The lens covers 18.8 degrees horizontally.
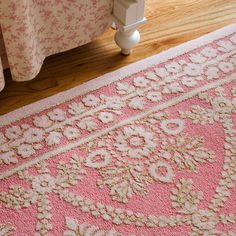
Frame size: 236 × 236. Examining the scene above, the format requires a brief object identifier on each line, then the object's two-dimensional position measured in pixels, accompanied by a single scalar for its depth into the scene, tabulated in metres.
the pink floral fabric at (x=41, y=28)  1.42
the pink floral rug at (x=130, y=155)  1.37
